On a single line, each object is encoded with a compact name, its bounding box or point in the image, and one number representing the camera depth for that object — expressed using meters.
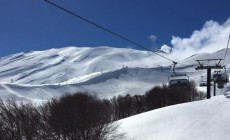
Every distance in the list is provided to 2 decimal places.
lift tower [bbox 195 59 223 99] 37.66
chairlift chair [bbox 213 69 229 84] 46.70
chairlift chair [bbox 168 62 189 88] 40.66
